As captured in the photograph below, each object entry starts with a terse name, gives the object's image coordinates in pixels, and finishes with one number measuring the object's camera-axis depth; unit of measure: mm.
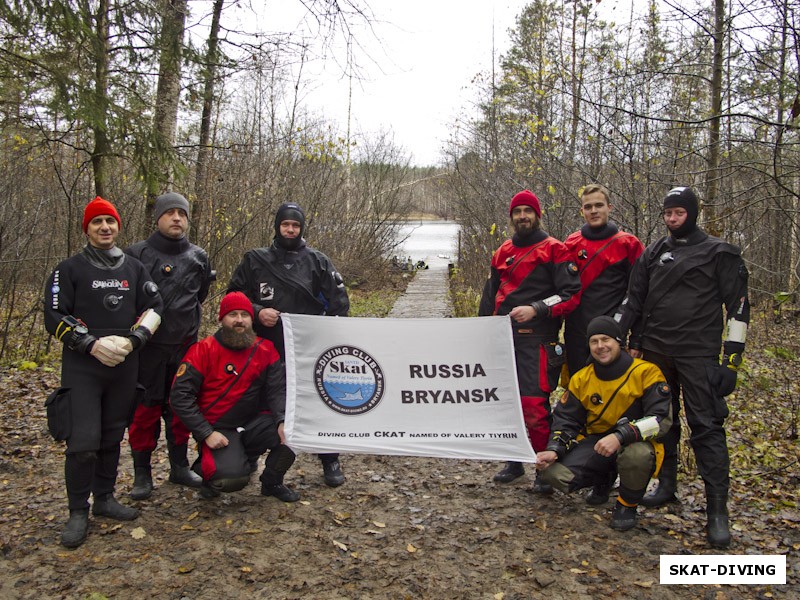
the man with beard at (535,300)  4621
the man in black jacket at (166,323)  4551
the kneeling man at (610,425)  3990
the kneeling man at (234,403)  4227
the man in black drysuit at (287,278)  4914
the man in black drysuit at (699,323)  3979
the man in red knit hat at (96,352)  3764
